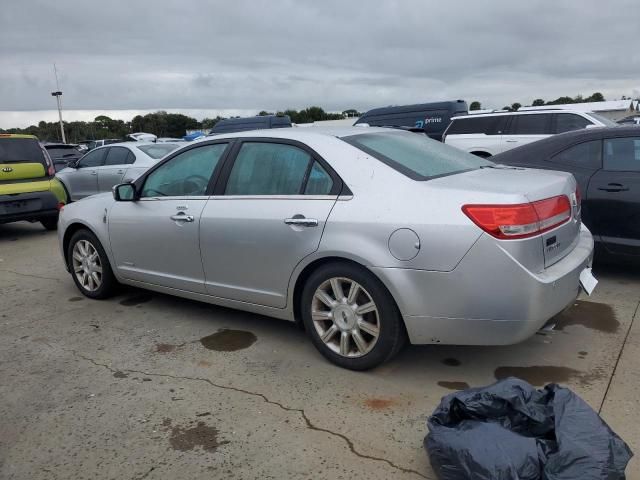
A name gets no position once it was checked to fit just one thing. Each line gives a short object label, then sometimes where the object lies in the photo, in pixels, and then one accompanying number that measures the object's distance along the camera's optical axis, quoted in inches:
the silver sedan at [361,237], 115.8
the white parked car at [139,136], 1005.2
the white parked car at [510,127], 383.0
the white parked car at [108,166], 412.2
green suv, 327.0
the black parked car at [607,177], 188.2
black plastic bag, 83.4
